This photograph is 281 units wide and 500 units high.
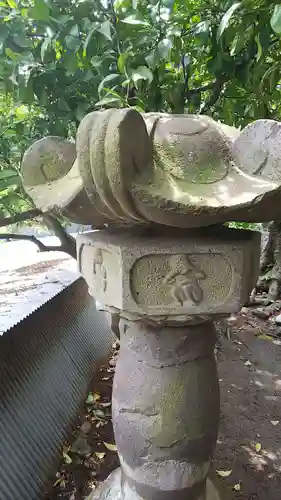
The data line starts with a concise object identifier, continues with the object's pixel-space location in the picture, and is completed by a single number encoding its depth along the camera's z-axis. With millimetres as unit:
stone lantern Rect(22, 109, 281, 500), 782
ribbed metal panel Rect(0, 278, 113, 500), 1594
